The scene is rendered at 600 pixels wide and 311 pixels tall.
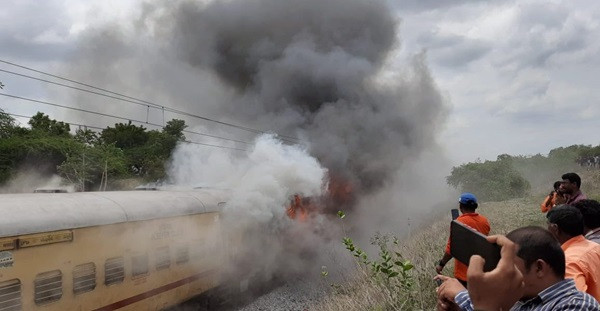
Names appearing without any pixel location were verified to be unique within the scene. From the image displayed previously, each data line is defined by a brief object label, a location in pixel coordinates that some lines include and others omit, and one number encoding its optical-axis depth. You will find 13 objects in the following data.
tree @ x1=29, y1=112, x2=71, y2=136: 34.56
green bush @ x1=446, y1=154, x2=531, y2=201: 29.05
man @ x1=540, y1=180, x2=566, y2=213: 6.06
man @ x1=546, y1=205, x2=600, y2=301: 2.95
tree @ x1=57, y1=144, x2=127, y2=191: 26.70
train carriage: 5.73
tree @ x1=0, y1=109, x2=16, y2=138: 30.05
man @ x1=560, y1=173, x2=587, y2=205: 5.76
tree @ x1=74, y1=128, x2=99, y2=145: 36.55
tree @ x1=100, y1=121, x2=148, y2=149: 43.12
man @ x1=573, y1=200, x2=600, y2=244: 3.95
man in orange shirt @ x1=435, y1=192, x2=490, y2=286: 5.16
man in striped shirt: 2.03
